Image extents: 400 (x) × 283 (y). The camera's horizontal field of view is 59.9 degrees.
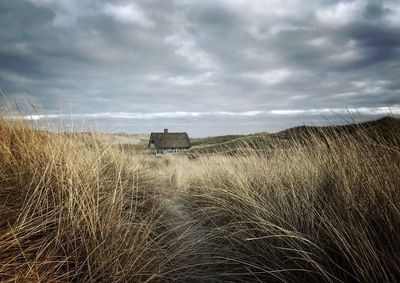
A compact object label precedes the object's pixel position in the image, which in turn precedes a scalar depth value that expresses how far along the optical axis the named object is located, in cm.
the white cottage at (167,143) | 4160
